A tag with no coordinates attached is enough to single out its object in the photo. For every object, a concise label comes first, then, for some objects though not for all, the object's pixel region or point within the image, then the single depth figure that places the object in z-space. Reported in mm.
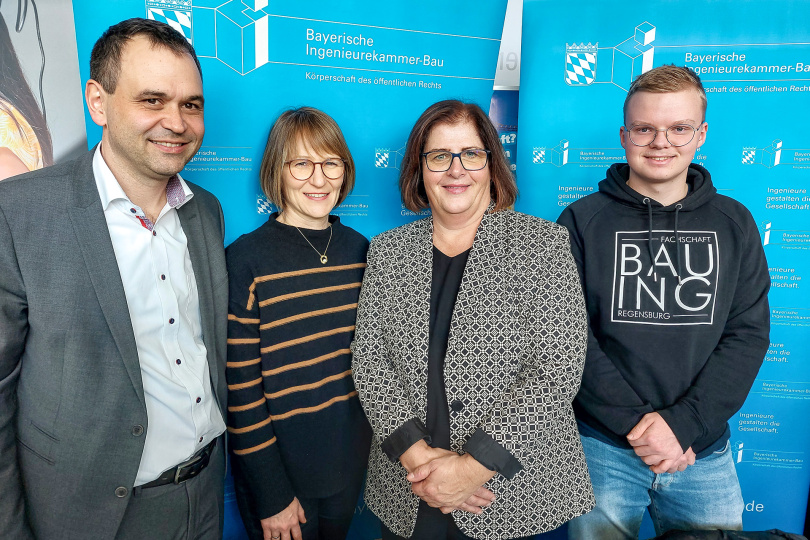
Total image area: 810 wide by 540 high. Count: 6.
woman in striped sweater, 1652
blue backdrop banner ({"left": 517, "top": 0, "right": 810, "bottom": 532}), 2326
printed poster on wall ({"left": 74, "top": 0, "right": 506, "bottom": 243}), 1984
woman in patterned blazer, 1432
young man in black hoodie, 1647
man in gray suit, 1272
